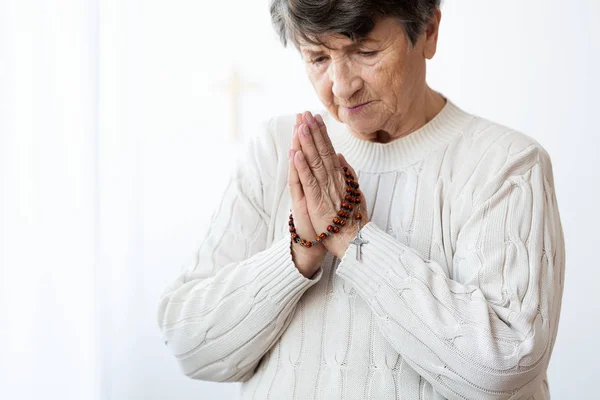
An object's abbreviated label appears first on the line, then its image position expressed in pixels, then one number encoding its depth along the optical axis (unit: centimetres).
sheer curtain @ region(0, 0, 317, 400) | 176
